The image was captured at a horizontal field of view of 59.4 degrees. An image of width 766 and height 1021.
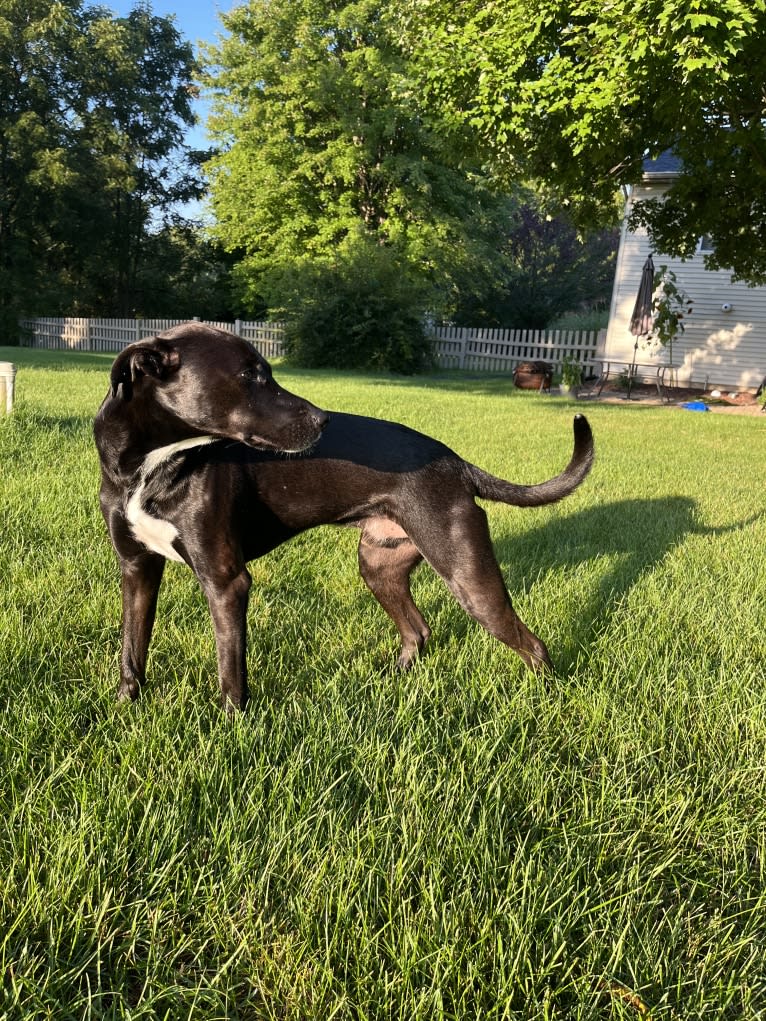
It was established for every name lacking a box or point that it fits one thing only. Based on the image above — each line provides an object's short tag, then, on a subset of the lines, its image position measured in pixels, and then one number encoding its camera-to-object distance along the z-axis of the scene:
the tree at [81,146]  32.81
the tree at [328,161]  25.72
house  20.31
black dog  2.32
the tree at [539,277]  34.53
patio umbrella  17.70
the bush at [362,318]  22.27
